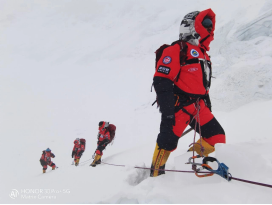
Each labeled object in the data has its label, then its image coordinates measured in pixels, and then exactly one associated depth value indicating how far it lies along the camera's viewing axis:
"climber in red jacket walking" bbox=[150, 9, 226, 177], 1.98
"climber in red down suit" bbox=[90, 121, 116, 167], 5.53
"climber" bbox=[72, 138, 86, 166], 6.91
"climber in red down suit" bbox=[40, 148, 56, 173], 7.12
